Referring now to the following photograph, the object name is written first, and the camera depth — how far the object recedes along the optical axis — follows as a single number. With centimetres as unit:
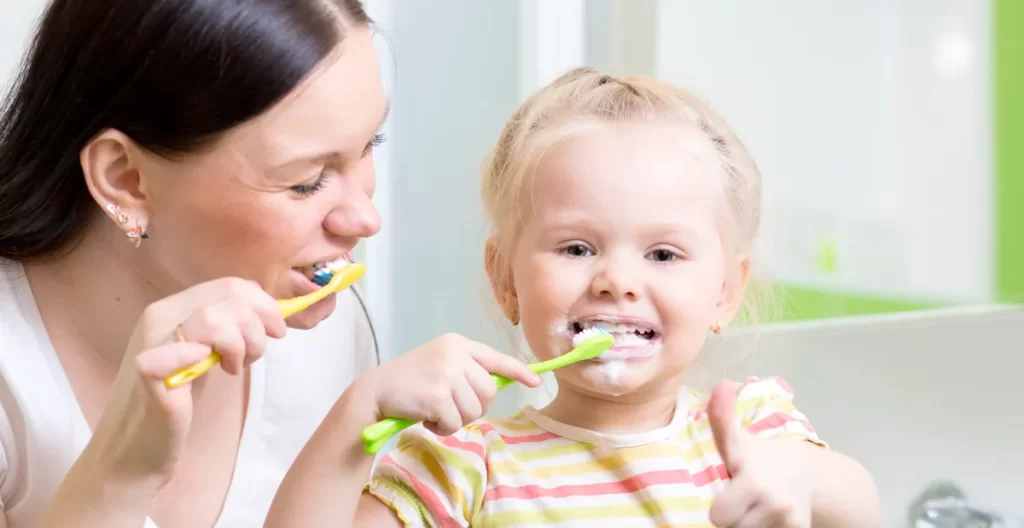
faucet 110
